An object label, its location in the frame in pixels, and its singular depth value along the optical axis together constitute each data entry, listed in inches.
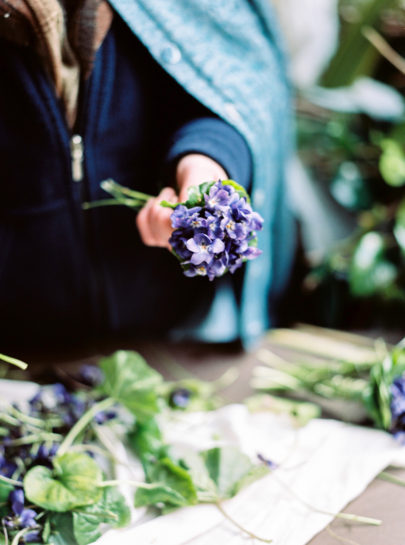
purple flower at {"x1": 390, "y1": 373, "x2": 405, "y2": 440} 25.6
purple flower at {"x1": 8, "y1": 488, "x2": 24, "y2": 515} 20.6
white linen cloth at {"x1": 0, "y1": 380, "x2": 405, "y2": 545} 21.8
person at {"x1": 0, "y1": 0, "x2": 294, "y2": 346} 22.4
